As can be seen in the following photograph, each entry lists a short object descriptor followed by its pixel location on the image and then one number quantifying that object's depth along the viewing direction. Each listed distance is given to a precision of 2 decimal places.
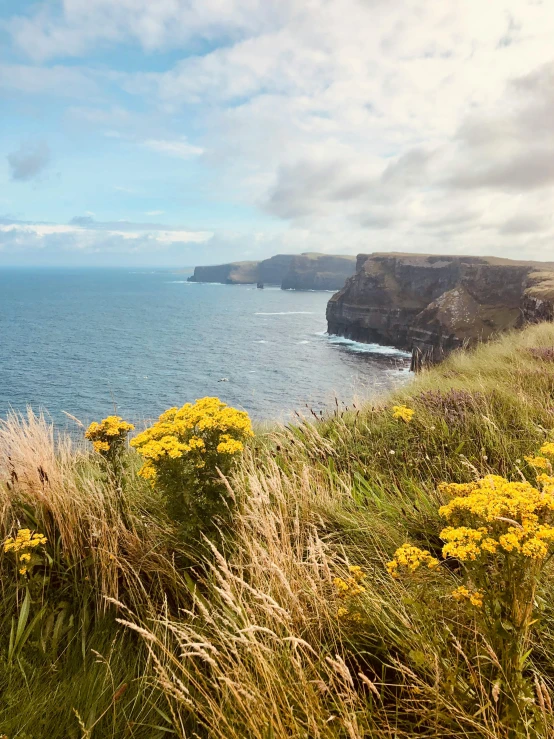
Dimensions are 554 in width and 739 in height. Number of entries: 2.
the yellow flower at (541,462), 3.00
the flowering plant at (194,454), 3.76
